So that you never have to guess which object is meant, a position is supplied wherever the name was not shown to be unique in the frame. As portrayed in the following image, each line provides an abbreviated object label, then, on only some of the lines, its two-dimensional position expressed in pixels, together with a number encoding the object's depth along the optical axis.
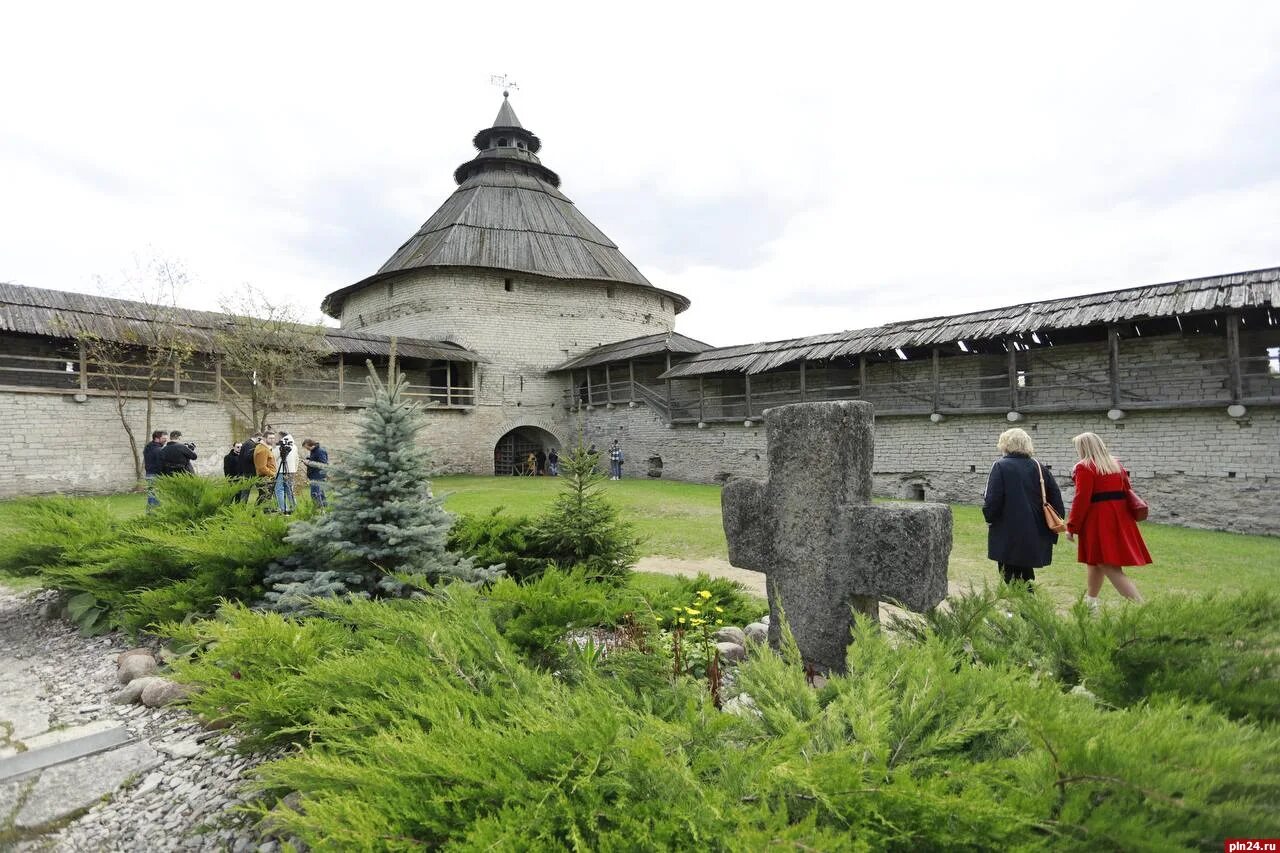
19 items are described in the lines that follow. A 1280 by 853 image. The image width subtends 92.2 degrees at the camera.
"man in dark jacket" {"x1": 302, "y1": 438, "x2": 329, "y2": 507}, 8.89
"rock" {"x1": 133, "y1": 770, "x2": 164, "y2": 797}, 2.21
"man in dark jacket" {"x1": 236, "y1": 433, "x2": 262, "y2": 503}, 8.73
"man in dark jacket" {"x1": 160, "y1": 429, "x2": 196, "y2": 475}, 7.97
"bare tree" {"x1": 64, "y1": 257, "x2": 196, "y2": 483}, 13.88
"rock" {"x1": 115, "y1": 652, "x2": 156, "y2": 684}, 3.23
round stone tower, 22.12
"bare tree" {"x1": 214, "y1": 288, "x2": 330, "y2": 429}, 15.66
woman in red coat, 4.19
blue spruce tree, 3.76
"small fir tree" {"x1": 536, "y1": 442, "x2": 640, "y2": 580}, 4.72
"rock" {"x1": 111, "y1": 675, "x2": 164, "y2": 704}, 3.00
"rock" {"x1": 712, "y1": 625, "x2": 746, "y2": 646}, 3.47
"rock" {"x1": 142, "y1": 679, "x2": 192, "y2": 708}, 2.91
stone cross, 2.48
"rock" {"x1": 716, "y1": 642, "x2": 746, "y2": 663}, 3.18
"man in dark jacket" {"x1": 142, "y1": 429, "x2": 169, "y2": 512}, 8.24
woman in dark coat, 3.93
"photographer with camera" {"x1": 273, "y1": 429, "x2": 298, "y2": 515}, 8.57
